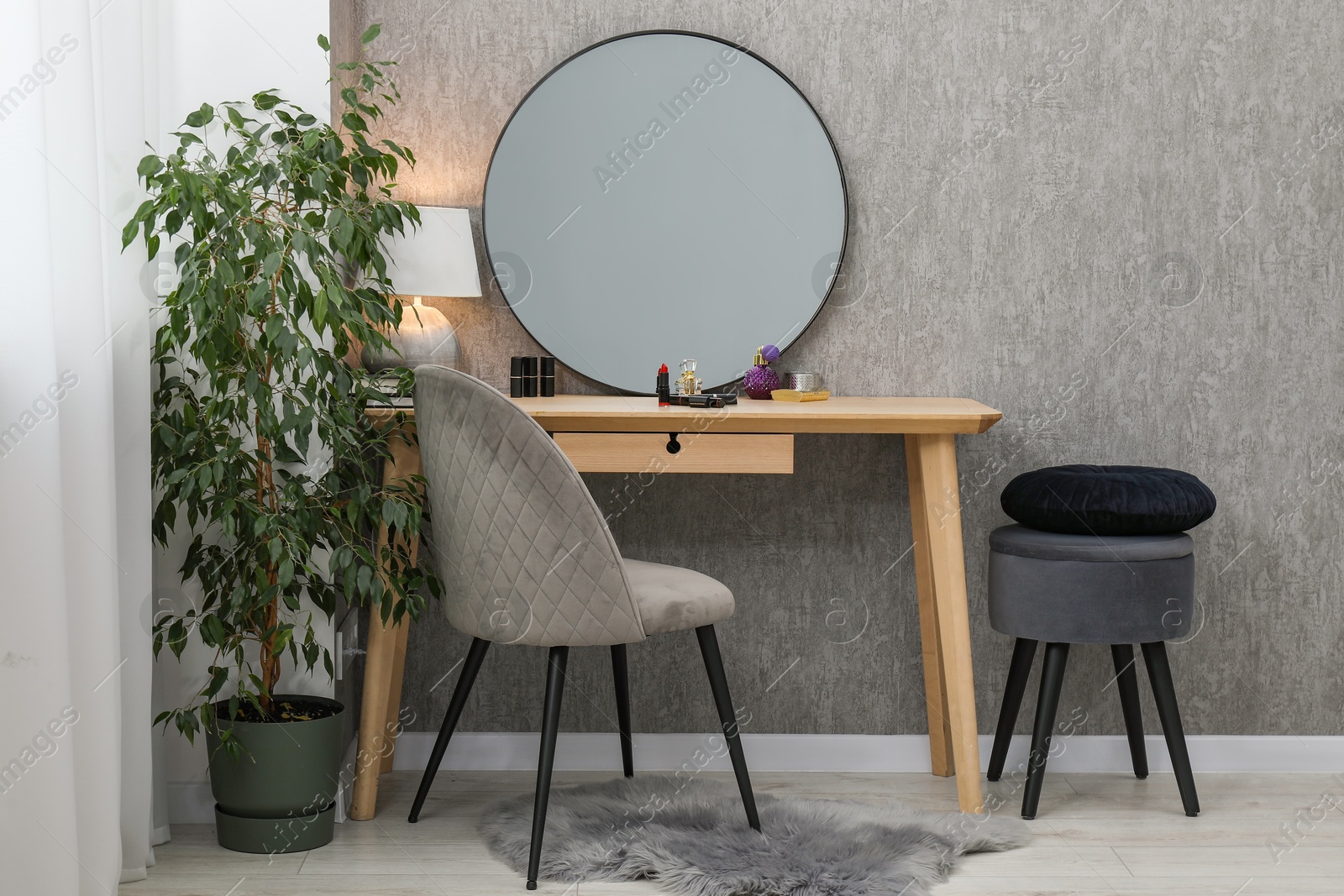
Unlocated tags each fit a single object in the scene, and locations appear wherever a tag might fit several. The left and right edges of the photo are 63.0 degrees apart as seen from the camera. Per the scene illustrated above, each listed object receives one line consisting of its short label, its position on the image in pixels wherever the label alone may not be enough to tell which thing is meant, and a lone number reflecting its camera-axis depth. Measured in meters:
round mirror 2.47
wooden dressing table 2.09
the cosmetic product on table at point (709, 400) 2.18
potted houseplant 1.82
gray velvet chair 1.83
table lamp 2.28
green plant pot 1.98
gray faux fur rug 1.88
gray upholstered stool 2.15
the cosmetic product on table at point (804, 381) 2.42
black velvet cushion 2.17
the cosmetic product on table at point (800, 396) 2.37
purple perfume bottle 2.40
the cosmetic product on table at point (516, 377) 2.35
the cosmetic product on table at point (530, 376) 2.37
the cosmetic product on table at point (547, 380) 2.39
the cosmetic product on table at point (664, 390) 2.25
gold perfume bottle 2.34
